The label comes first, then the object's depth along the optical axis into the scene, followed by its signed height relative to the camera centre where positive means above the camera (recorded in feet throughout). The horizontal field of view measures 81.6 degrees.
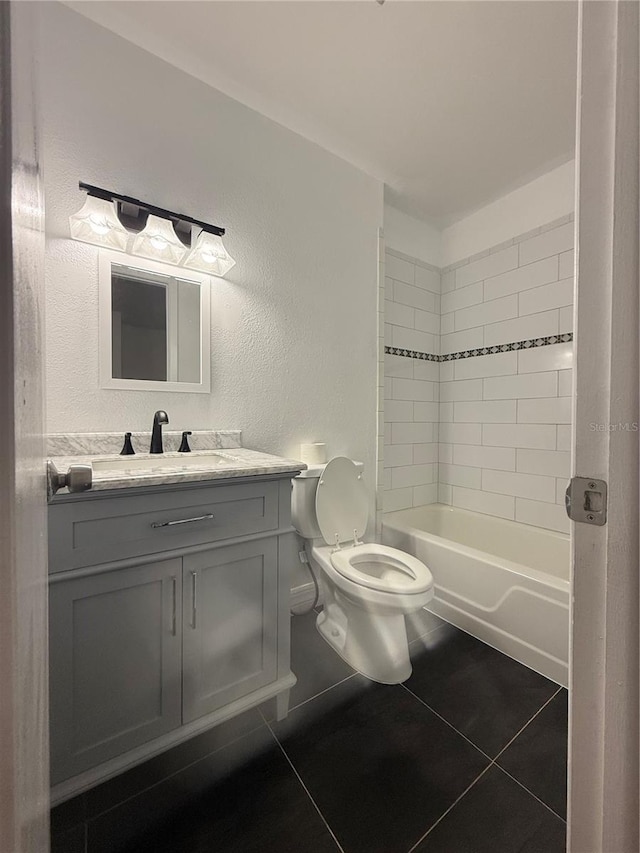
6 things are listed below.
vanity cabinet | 3.11 -1.86
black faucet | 4.93 -0.21
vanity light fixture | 4.63 +2.55
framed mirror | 4.92 +1.36
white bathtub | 5.02 -2.59
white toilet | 4.80 -2.15
